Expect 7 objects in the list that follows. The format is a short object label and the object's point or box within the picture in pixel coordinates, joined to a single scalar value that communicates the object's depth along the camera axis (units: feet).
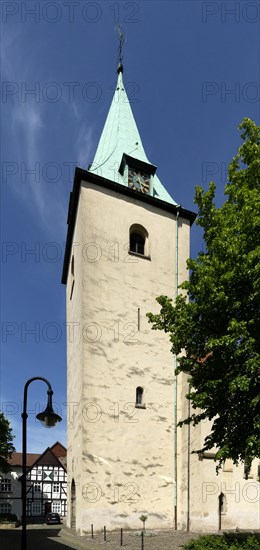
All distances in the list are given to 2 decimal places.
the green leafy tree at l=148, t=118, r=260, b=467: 36.01
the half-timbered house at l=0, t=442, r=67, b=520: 163.53
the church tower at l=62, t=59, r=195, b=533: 60.39
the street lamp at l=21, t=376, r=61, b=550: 29.81
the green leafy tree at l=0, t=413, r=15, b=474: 111.24
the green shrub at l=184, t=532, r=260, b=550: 31.73
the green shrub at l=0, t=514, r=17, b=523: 104.44
